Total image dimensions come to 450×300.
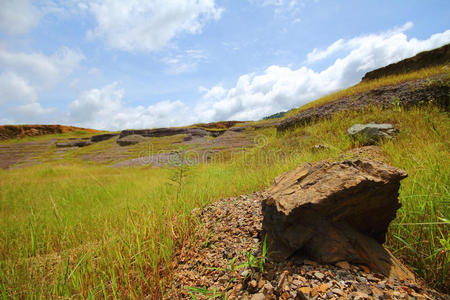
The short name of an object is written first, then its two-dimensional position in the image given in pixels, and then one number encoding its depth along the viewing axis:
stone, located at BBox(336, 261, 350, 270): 0.94
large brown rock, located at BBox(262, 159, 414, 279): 1.00
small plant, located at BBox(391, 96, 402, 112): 5.10
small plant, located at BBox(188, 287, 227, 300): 1.02
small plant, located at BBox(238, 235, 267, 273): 1.10
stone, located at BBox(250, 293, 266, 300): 0.86
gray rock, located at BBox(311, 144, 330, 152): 3.93
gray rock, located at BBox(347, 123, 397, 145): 3.74
